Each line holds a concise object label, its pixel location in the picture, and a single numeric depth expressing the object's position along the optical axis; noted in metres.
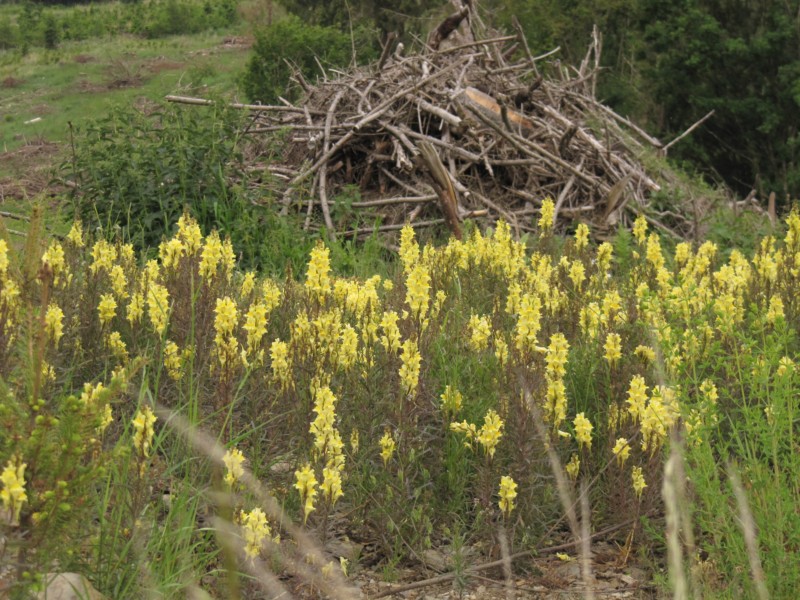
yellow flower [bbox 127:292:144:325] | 4.18
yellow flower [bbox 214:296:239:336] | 3.60
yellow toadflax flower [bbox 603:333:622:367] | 4.05
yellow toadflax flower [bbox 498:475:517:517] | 3.43
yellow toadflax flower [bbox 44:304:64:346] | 3.74
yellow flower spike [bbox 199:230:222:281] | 4.34
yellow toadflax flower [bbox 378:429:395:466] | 3.53
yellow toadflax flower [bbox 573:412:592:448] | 3.77
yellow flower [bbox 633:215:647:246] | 6.60
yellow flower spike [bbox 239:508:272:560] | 2.80
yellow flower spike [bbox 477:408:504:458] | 3.47
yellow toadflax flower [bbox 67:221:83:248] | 5.13
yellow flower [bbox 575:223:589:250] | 6.36
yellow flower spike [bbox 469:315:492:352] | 4.25
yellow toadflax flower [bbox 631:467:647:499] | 3.62
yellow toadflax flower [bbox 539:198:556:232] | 6.64
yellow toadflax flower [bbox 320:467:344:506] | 3.07
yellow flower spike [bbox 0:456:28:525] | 2.07
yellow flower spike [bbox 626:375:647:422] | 3.76
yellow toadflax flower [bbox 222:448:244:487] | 2.82
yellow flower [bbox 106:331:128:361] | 4.07
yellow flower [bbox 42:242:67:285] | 4.32
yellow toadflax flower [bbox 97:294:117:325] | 4.24
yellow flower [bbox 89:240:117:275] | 4.73
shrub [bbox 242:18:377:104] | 18.98
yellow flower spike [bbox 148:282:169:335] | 4.08
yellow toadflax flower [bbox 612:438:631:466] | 3.71
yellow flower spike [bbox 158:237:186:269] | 4.50
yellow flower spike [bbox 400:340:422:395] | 3.65
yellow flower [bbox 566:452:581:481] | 3.73
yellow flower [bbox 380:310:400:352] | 3.87
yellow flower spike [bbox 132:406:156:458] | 2.85
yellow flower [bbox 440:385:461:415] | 3.87
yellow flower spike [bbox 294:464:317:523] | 2.94
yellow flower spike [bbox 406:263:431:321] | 4.18
